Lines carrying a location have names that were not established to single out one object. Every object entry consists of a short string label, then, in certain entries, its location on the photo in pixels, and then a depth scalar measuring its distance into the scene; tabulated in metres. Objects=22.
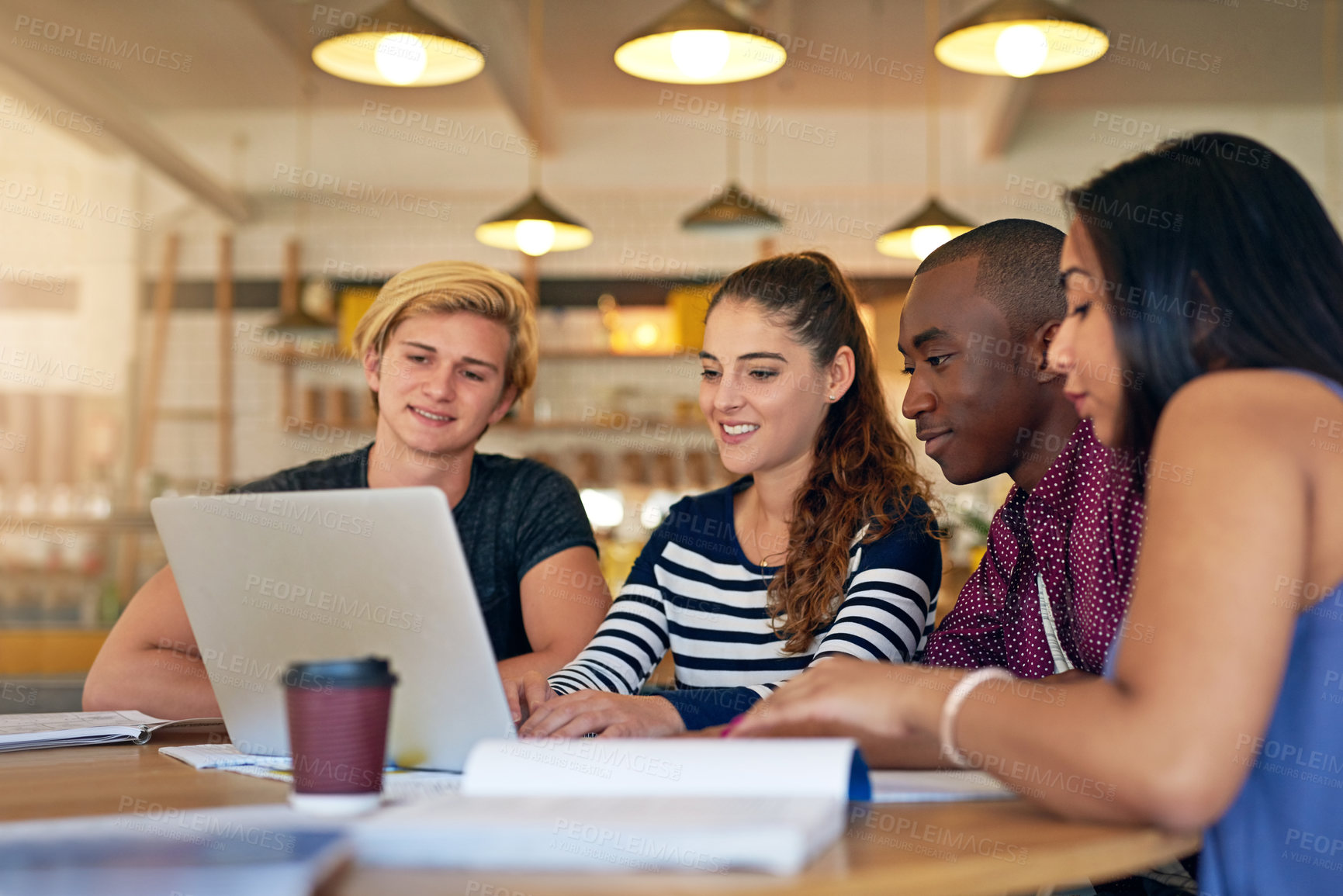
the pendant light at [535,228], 4.39
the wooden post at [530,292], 6.79
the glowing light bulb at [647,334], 6.79
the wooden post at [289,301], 6.99
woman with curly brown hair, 1.67
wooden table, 0.75
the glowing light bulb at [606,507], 6.79
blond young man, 2.00
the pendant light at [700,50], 2.99
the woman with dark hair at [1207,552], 0.89
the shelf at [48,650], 3.40
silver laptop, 1.07
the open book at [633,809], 0.78
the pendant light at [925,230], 4.60
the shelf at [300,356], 6.94
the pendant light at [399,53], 3.09
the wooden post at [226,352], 6.98
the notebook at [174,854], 0.72
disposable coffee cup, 0.89
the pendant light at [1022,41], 3.11
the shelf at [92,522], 5.45
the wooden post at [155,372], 6.94
